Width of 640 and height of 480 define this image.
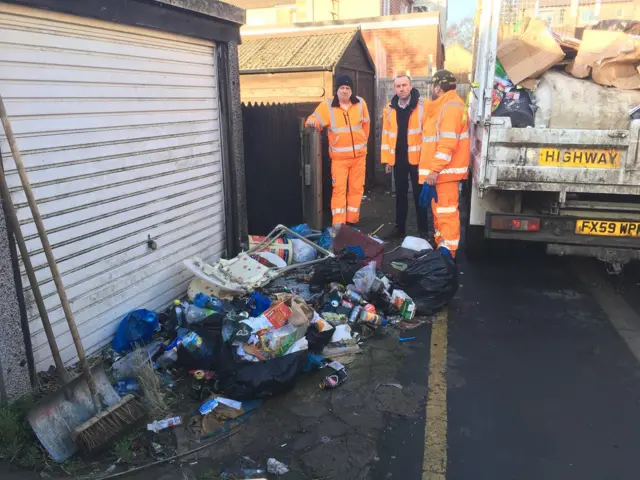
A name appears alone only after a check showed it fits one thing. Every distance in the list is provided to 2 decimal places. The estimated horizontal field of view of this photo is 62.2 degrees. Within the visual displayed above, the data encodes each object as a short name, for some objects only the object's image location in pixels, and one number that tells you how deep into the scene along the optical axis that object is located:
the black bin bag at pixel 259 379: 3.41
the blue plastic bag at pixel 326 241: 6.30
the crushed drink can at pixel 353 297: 4.80
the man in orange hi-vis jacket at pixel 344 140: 6.64
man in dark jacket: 6.57
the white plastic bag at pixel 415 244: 5.69
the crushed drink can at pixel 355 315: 4.56
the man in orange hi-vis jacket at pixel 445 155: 5.39
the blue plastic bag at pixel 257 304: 4.33
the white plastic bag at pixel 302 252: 5.85
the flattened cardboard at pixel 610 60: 4.88
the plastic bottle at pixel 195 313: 4.03
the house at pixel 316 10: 24.36
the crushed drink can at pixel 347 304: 4.69
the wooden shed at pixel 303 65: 9.65
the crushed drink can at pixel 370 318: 4.54
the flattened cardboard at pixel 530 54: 5.12
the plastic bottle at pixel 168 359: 3.82
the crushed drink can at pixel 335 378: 3.61
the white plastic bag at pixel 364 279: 4.88
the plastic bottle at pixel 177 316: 4.16
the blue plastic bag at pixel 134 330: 4.06
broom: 2.85
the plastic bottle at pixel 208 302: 4.28
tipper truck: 4.65
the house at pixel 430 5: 33.75
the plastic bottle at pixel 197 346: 3.71
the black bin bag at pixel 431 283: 4.80
